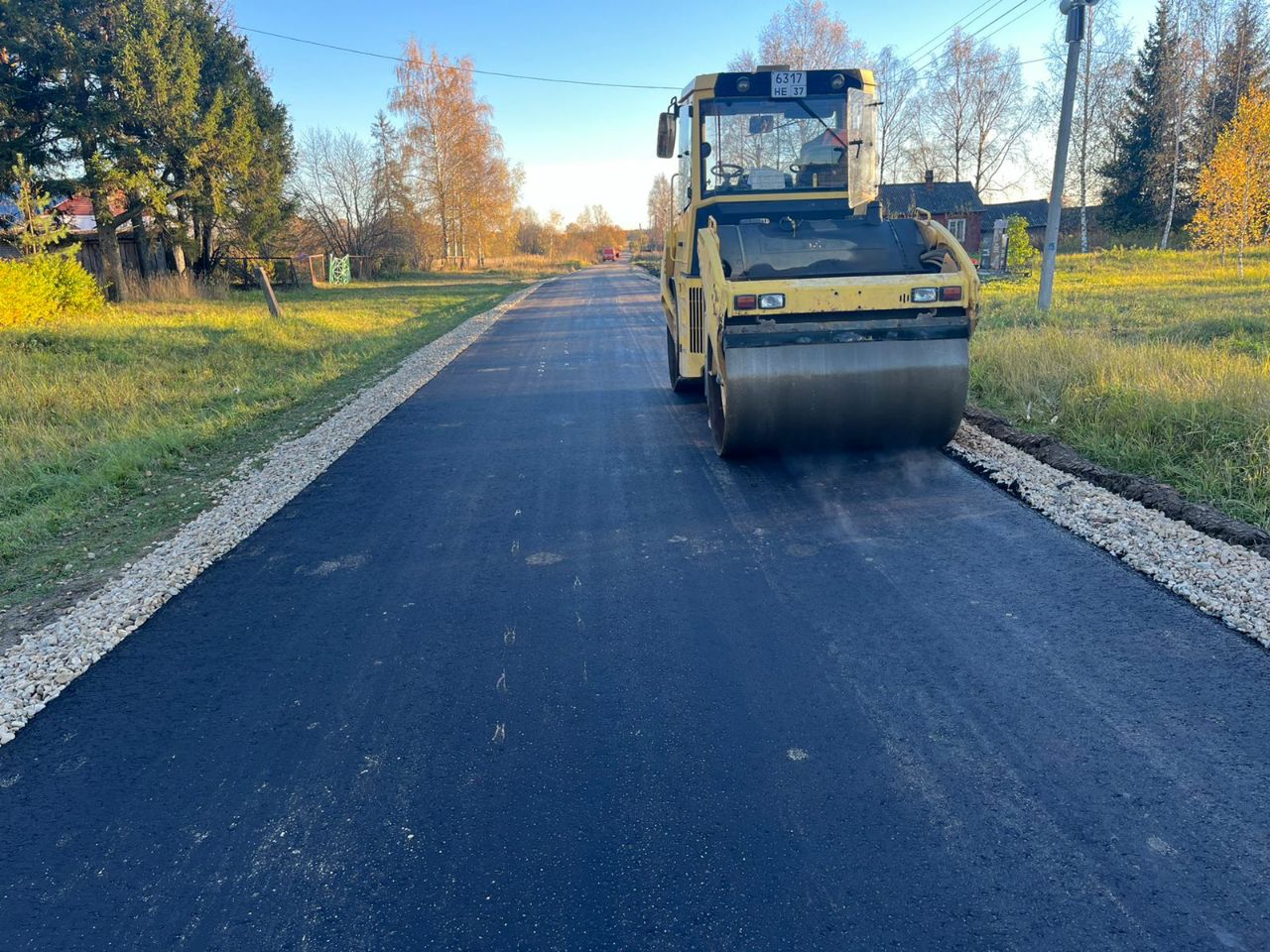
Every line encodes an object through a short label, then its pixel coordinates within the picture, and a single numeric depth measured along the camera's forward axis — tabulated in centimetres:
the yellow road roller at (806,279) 572
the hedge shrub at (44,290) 1382
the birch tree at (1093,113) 3747
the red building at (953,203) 4438
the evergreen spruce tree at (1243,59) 3416
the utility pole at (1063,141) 1162
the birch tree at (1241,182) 2242
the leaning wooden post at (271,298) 1748
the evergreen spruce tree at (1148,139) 3788
